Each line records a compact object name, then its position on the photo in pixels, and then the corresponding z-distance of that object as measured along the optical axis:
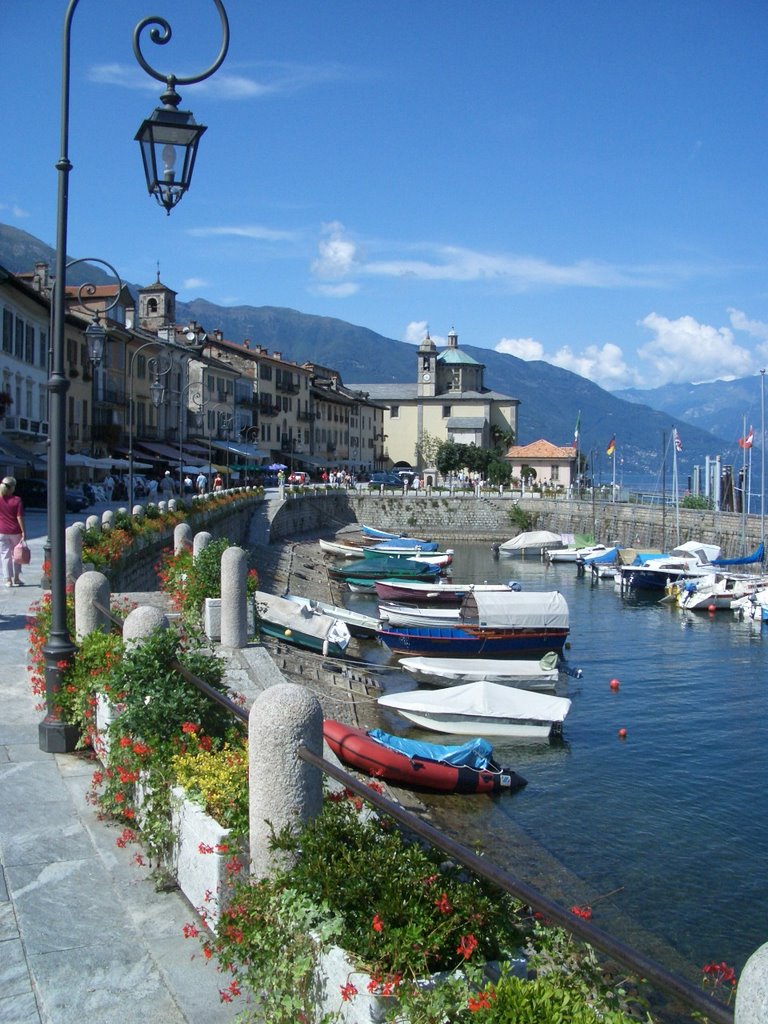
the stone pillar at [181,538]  19.55
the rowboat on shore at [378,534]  75.86
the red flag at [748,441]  65.00
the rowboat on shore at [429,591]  46.39
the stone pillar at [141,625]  8.22
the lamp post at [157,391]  34.28
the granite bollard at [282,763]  5.32
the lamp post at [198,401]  82.50
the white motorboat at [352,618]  36.62
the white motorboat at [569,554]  70.20
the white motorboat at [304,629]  31.09
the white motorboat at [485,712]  24.64
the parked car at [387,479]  121.32
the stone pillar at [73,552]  17.00
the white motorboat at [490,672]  29.39
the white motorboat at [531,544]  77.19
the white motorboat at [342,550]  67.56
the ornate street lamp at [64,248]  8.69
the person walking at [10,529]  18.62
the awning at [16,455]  38.56
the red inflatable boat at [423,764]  19.06
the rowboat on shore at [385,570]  56.47
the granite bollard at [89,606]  10.61
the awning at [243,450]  82.25
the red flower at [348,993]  4.17
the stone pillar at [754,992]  2.71
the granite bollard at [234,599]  13.45
